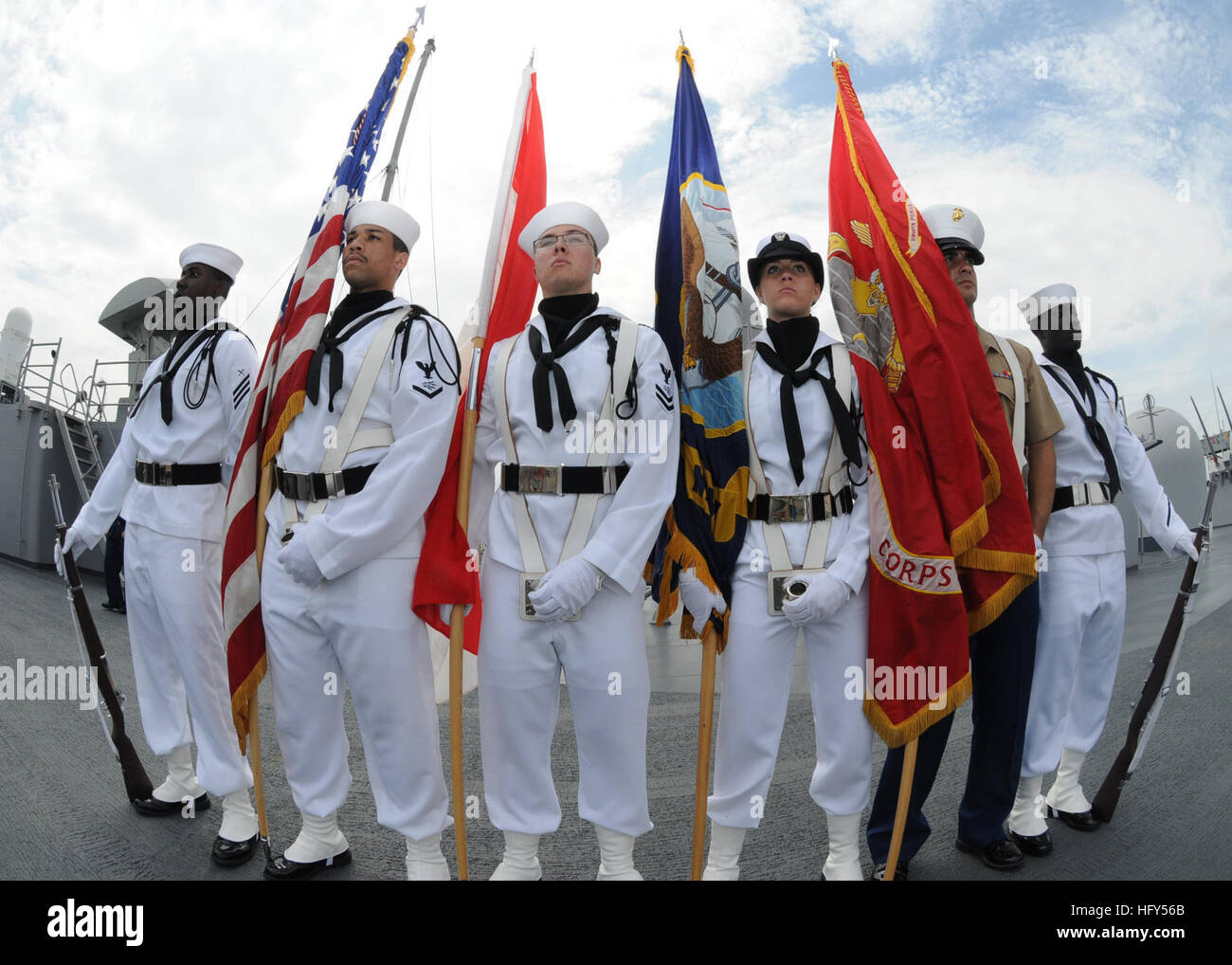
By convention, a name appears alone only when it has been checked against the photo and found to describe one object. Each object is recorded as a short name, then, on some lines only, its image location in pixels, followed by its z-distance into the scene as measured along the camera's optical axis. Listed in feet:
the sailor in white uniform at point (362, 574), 10.09
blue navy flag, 10.27
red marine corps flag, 10.14
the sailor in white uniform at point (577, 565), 9.60
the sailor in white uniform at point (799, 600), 10.00
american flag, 10.94
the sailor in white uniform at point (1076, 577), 12.59
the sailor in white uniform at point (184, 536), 12.39
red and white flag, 10.12
